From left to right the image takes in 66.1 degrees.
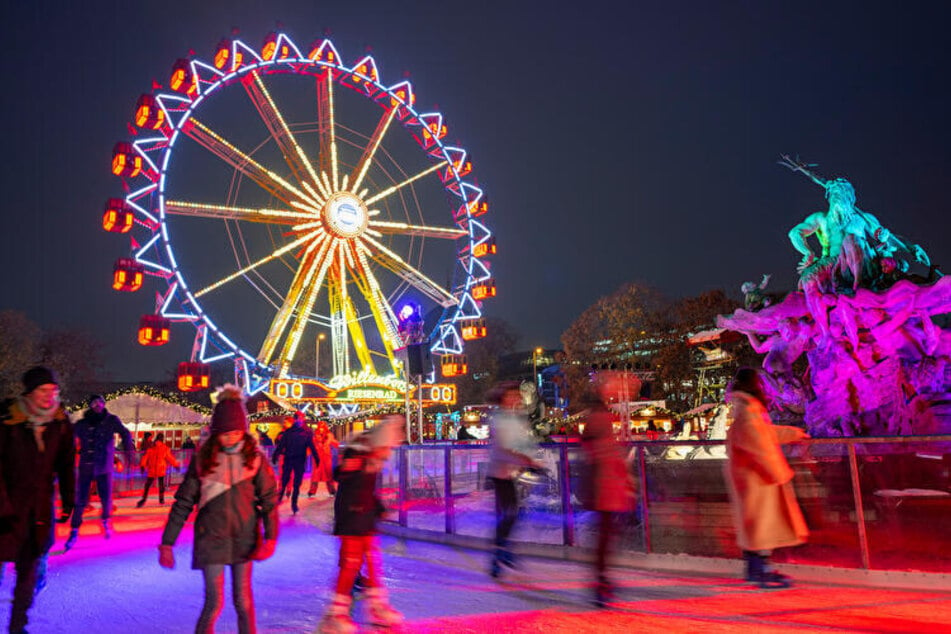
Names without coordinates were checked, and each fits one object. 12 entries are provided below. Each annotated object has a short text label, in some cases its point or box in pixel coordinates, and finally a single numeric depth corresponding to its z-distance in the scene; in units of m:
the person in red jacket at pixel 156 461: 14.86
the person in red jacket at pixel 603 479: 5.47
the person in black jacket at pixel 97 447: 9.60
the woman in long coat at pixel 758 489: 5.19
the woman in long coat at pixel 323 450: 15.65
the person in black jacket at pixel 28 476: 4.35
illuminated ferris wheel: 21.92
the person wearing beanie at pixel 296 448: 12.30
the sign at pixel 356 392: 25.27
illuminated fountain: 13.84
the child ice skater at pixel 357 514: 4.96
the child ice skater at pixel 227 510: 3.82
